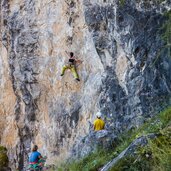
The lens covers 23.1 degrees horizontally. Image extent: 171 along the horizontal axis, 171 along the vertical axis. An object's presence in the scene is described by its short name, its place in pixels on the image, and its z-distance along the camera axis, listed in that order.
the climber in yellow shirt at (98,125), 13.64
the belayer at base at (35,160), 12.58
